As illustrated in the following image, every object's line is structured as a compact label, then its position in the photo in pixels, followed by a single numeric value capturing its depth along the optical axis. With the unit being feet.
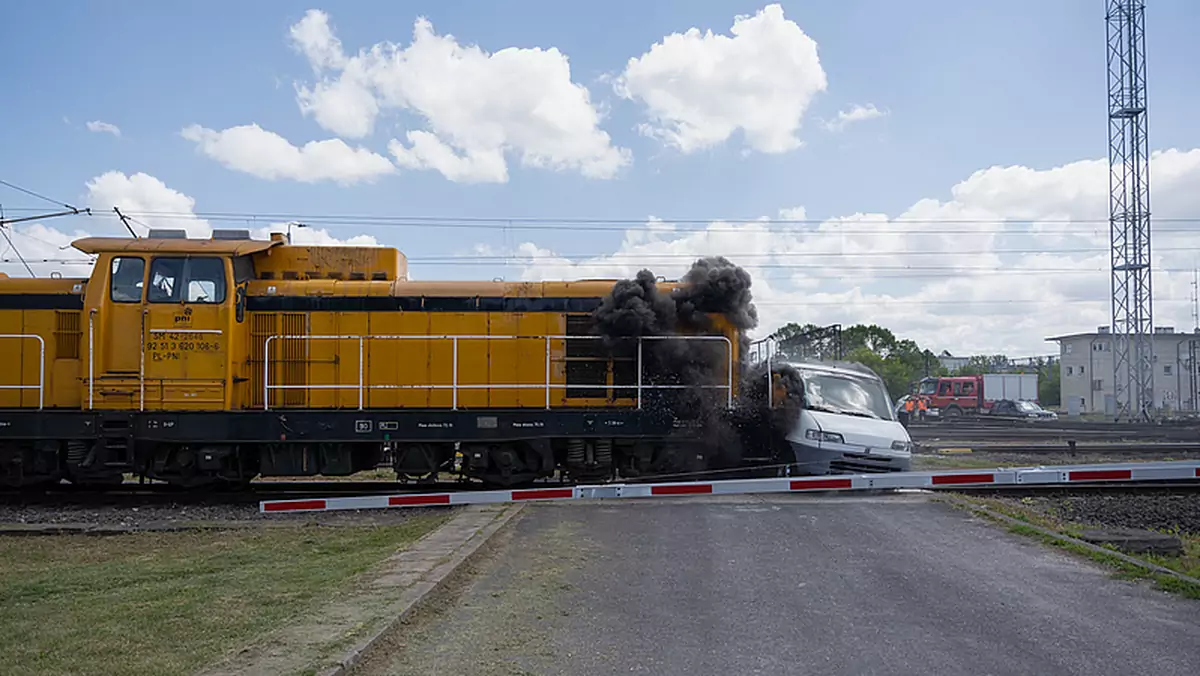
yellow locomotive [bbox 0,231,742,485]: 44.14
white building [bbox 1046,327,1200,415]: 262.26
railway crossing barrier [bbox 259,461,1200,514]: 29.25
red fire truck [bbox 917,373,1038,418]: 187.42
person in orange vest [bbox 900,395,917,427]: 177.22
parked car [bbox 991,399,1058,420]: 184.28
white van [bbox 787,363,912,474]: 45.88
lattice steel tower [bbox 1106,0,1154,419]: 147.64
